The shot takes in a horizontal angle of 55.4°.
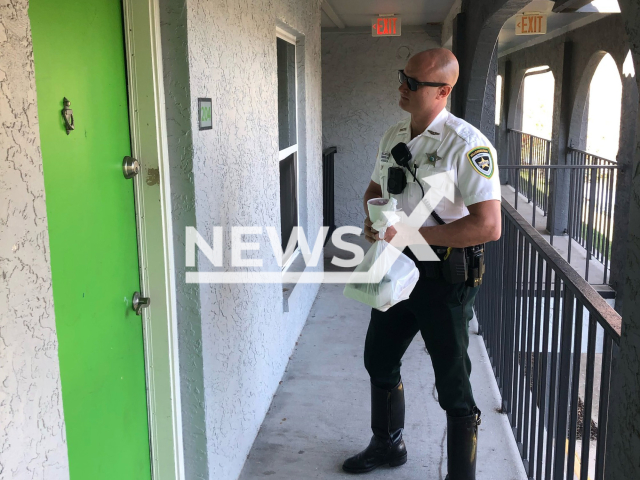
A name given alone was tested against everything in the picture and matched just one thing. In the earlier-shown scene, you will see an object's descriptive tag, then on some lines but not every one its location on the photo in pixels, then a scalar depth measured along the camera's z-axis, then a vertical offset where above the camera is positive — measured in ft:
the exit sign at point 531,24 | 21.78 +3.88
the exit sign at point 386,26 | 20.70 +3.73
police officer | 7.00 -1.00
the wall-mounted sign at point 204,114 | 6.82 +0.29
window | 13.35 +0.08
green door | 4.59 -0.74
